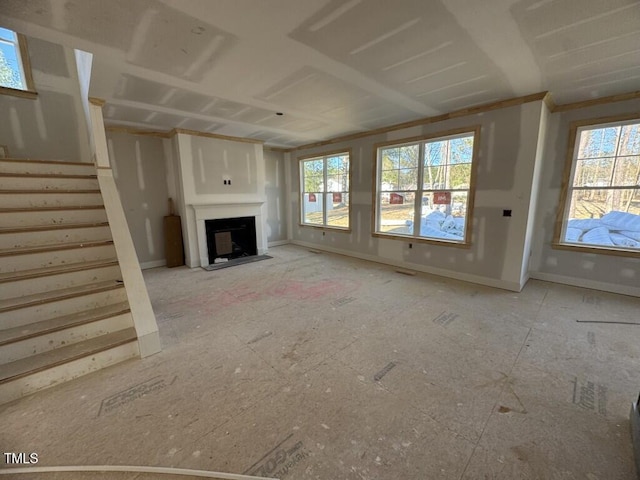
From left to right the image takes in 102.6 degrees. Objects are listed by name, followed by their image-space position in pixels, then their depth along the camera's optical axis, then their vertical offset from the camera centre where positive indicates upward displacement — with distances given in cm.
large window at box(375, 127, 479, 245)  411 +10
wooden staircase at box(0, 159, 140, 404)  196 -79
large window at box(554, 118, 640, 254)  336 +2
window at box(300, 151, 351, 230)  595 +12
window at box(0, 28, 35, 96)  385 +202
